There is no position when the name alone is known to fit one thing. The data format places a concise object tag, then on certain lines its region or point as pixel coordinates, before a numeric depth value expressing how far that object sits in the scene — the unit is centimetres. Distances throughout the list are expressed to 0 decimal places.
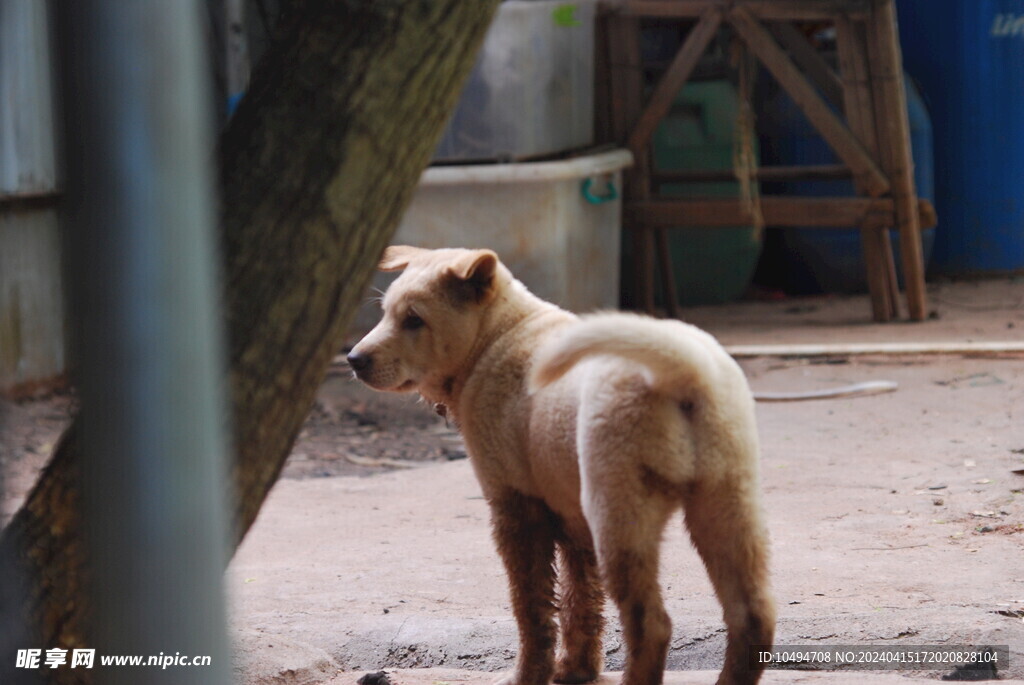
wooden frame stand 1603
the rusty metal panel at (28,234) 1255
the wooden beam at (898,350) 1384
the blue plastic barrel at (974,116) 1936
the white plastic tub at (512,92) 1505
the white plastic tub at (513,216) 1486
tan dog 484
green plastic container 1922
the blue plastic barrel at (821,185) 1912
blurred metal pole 255
